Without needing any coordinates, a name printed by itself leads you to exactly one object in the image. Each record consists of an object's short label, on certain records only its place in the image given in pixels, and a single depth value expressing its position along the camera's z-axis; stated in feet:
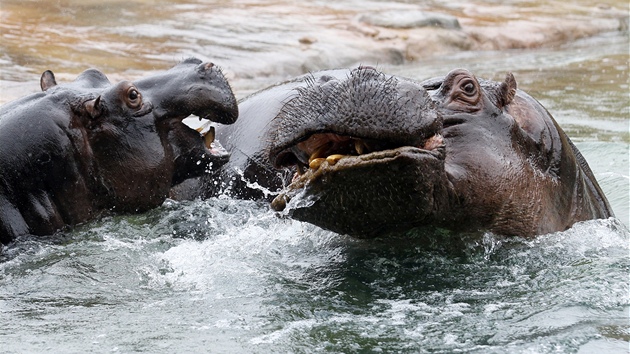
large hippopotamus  25.99
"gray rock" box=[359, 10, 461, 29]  120.67
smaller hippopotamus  33.35
